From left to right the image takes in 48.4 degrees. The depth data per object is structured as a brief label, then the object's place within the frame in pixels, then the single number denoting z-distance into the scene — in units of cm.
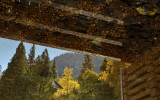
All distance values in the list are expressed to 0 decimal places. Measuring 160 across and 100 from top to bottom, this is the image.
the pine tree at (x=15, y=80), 2573
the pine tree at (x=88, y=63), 3613
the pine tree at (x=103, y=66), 2645
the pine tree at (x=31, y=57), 3886
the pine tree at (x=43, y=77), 2862
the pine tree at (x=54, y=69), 4122
